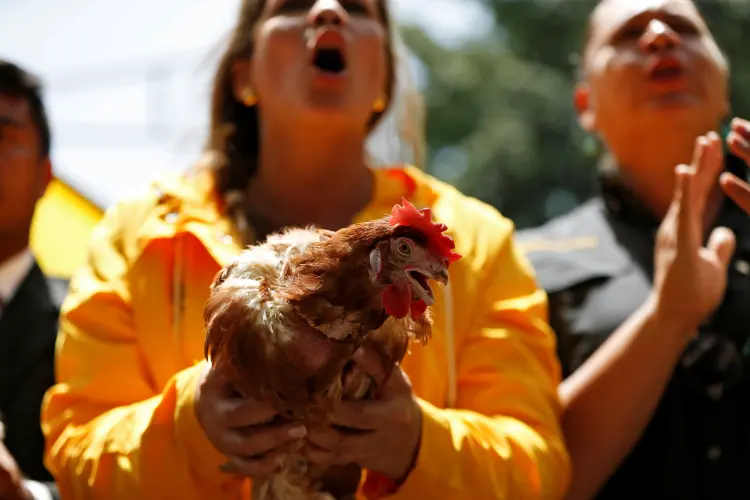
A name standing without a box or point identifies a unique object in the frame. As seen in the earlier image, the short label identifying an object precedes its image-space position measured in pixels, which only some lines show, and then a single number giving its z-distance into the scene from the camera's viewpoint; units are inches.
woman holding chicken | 57.8
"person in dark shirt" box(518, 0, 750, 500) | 65.1
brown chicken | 54.3
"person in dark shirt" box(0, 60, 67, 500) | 70.5
